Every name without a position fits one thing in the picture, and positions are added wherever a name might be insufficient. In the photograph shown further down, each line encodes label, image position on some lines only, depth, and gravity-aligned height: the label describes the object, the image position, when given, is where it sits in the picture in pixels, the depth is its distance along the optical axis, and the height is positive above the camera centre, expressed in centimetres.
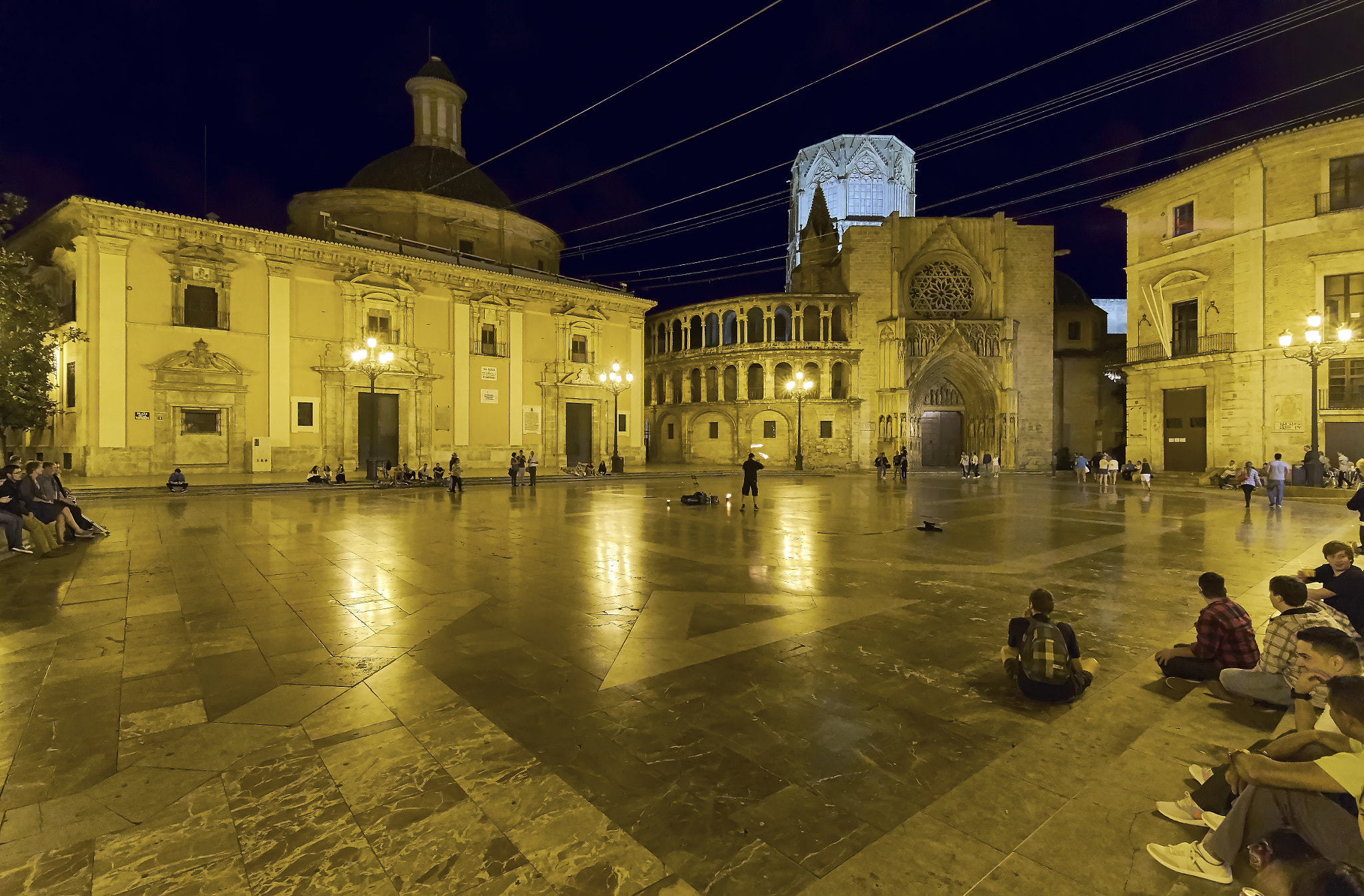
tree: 1638 +314
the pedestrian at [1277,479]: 1484 -83
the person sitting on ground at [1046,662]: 389 -140
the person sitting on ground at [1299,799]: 219 -132
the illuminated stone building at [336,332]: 2131 +487
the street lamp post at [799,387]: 3092 +316
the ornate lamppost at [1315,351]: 1659 +295
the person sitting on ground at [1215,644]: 411 -134
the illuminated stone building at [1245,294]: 2114 +566
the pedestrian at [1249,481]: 1519 -91
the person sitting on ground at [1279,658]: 371 -131
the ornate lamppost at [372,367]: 2070 +314
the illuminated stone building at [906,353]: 3747 +577
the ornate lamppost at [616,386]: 2864 +312
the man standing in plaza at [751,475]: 1465 -70
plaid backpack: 389 -135
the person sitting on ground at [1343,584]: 457 -107
